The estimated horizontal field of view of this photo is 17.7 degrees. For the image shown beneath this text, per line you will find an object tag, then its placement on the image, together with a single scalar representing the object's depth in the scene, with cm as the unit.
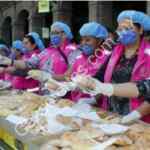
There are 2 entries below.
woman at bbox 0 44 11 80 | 701
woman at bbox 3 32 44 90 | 585
